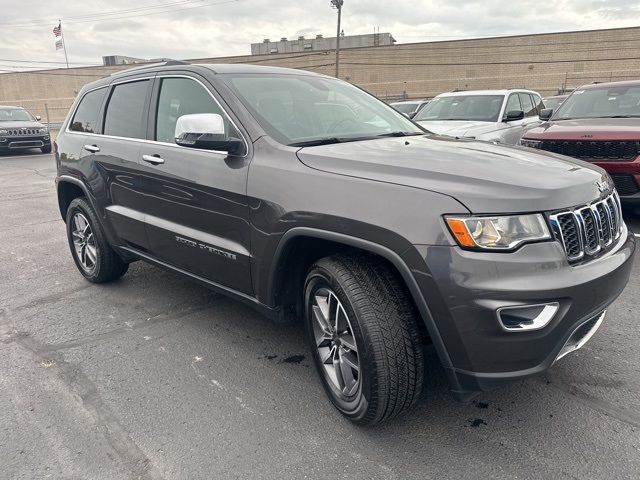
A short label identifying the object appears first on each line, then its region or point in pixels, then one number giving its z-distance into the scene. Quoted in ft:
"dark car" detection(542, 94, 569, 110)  54.24
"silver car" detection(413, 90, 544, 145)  27.13
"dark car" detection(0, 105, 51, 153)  54.44
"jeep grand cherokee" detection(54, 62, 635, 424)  6.59
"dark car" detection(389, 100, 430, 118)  57.77
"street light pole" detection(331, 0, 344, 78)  120.26
